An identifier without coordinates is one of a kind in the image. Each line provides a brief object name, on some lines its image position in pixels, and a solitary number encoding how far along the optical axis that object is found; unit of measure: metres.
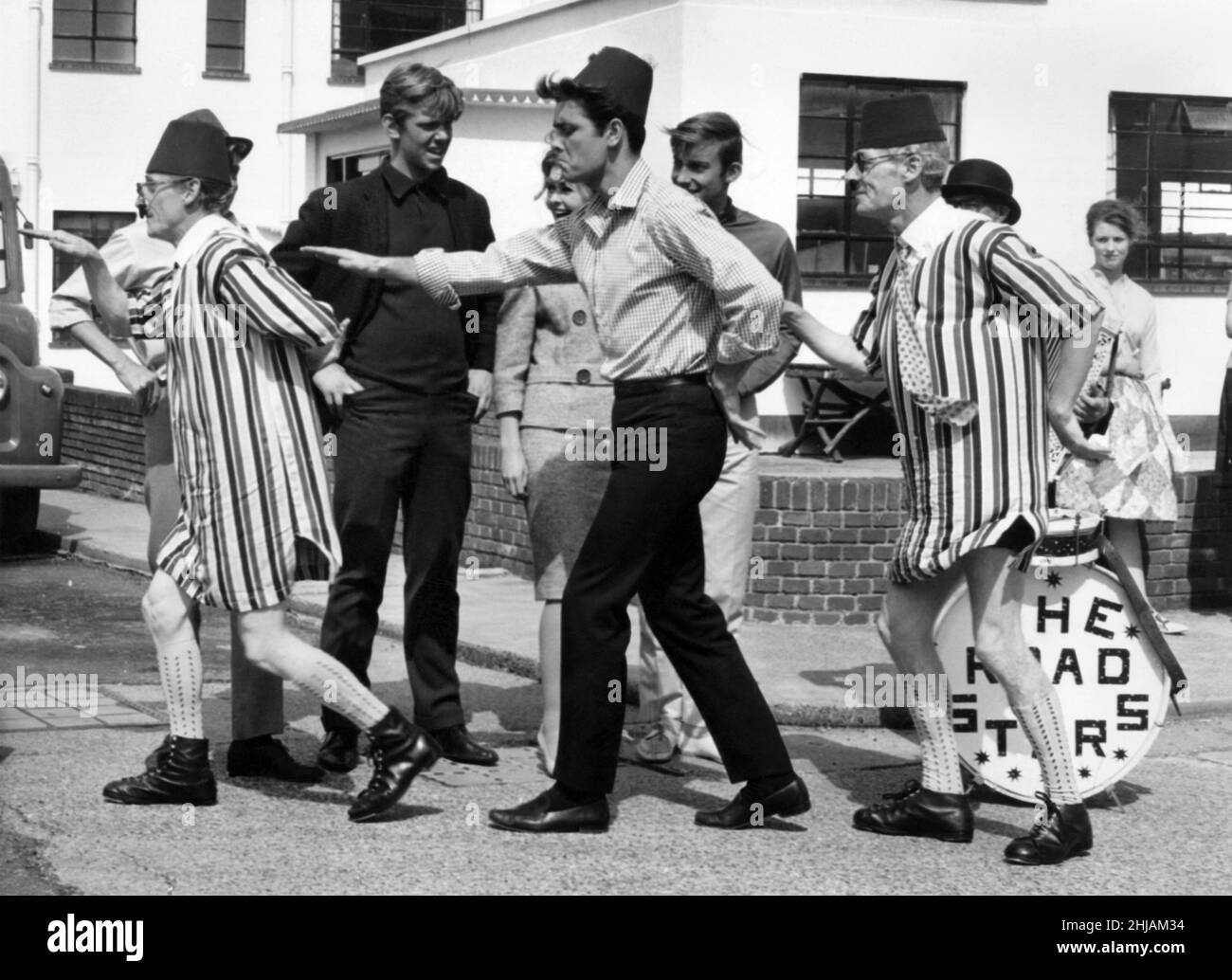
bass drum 6.03
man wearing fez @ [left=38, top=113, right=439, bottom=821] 5.64
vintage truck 12.62
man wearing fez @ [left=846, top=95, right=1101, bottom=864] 5.49
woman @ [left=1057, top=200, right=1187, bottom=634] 8.95
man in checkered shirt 5.54
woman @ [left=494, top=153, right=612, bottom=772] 6.46
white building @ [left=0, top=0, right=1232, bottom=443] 15.55
